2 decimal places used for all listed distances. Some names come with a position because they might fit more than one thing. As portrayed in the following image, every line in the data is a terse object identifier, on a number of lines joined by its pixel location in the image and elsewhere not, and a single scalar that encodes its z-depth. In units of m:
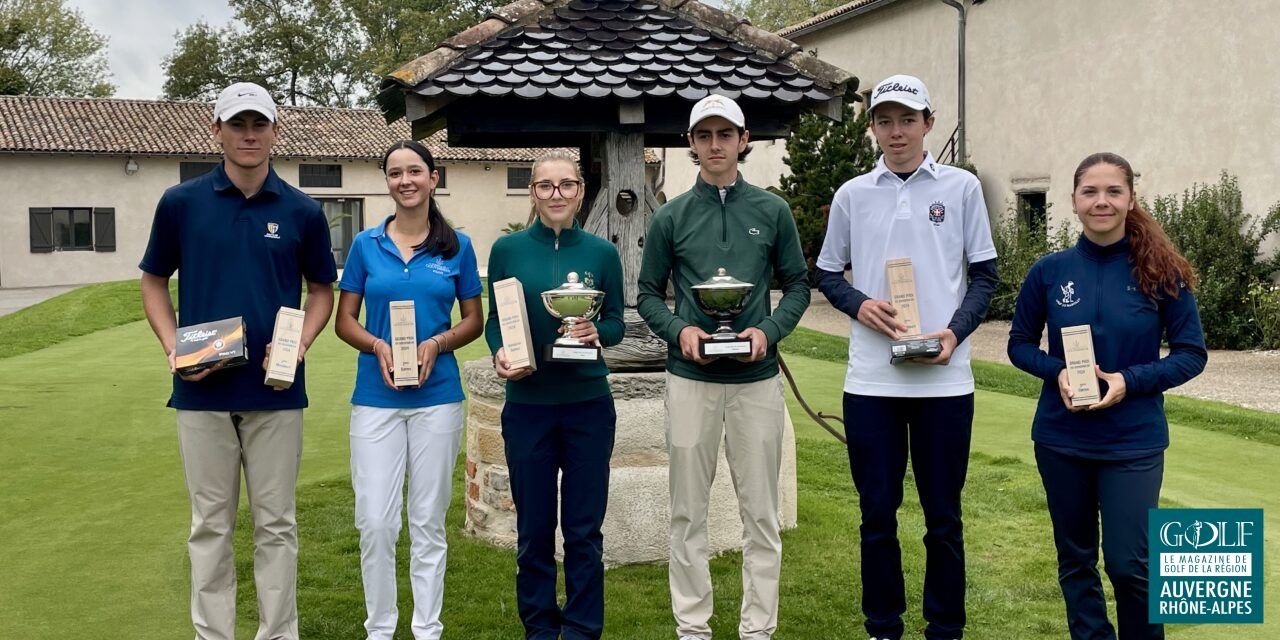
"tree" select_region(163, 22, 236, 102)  44.41
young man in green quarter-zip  4.20
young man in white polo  4.03
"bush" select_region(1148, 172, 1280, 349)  15.23
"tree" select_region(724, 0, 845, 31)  46.59
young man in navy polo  3.84
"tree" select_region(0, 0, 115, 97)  47.31
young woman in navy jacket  3.60
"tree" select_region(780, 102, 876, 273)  21.39
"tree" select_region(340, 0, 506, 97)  41.28
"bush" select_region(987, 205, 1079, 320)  18.50
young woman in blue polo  4.06
